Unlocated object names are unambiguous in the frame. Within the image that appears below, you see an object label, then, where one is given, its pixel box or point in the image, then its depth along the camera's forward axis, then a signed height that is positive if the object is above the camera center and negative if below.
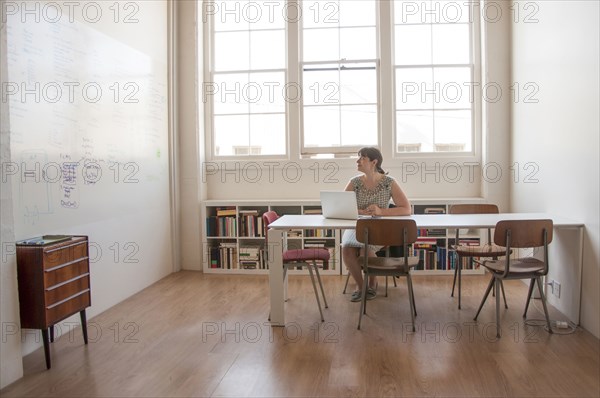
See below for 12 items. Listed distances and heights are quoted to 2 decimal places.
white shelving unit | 5.68 -0.66
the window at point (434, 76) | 6.02 +1.30
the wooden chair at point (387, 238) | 3.66 -0.42
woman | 4.51 -0.12
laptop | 4.15 -0.18
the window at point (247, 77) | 6.23 +1.37
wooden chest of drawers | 3.10 -0.62
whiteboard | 3.45 +0.46
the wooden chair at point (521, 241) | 3.54 -0.44
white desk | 3.82 -0.38
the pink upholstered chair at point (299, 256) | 4.16 -0.63
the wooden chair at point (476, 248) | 4.33 -0.60
